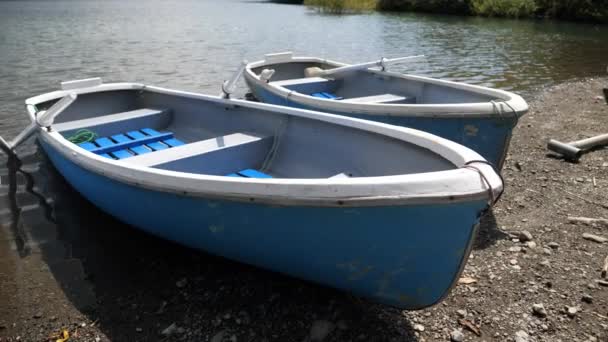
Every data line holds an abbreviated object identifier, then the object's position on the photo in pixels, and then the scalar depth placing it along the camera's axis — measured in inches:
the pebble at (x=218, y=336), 141.3
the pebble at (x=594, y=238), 187.4
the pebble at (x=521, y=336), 137.2
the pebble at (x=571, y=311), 146.0
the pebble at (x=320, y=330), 140.6
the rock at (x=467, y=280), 165.6
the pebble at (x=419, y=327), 142.9
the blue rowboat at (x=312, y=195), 113.2
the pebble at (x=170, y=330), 145.4
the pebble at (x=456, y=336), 137.7
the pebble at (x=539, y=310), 146.7
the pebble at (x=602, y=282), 160.2
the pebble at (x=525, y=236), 191.2
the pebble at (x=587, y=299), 152.2
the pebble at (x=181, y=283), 169.3
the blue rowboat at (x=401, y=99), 217.2
